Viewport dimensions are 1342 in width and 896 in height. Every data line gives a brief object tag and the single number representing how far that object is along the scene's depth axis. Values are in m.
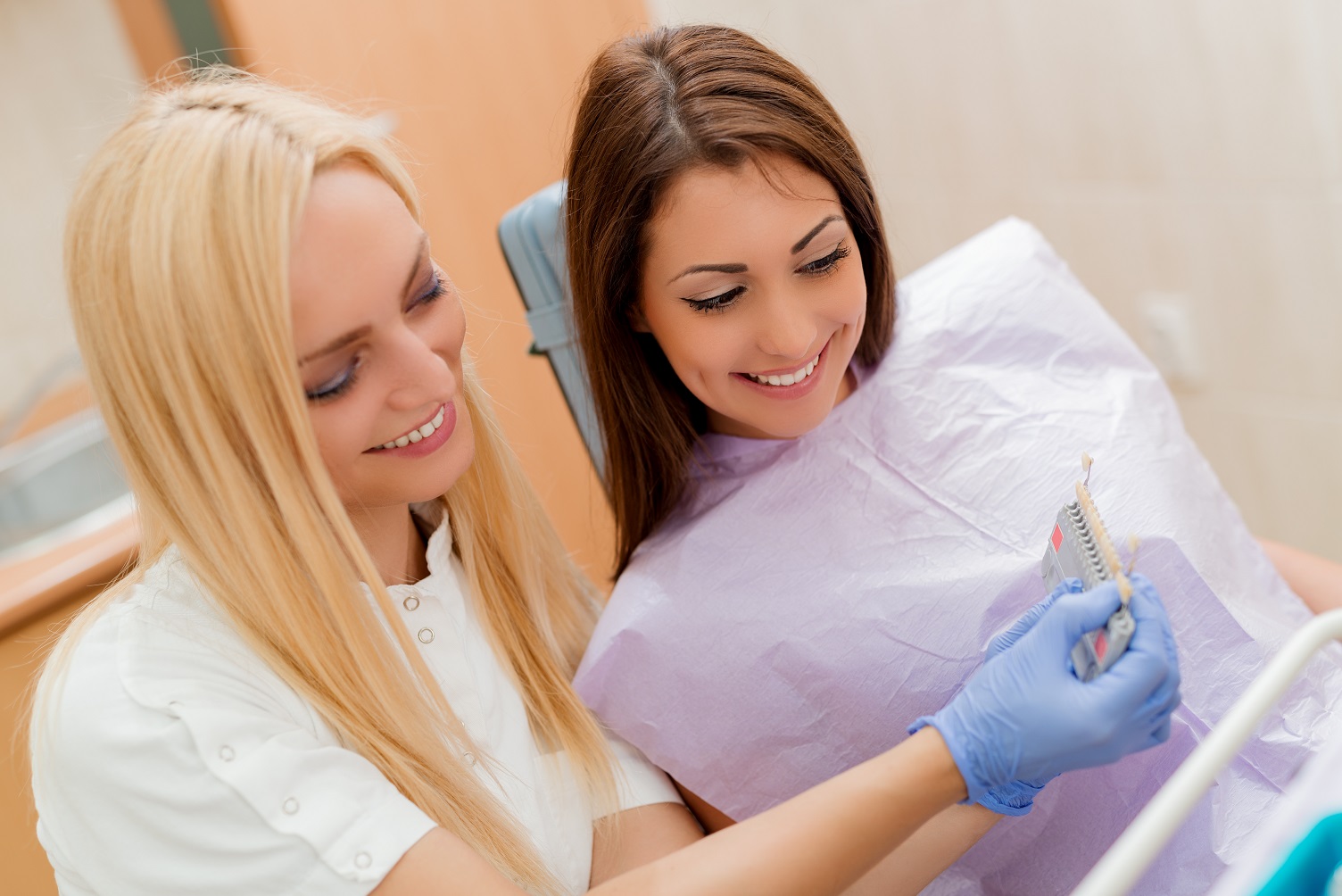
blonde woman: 0.96
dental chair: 1.39
